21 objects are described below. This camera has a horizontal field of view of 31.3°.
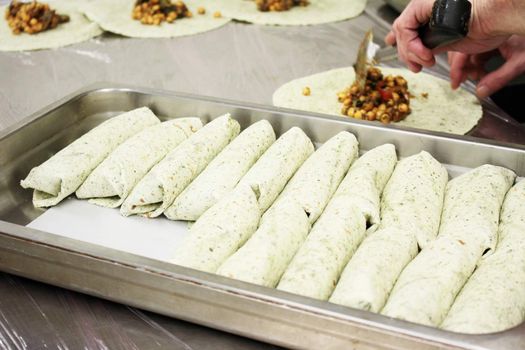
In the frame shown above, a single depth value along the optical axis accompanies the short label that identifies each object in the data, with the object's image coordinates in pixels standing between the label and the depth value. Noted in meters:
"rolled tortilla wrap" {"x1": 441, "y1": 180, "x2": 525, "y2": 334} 0.76
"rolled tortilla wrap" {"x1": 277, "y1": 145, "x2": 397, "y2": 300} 0.81
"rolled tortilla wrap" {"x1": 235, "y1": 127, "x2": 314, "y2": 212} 0.92
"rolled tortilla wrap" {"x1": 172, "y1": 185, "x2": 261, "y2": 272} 0.83
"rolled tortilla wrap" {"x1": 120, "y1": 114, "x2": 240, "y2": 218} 0.93
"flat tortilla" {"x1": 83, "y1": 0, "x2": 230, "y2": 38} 1.38
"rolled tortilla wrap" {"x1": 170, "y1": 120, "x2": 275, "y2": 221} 0.91
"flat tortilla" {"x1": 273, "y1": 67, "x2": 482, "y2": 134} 1.10
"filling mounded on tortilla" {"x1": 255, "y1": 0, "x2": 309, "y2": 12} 1.44
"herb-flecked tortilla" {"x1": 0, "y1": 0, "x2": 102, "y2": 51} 1.34
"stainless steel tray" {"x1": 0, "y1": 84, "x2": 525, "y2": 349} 0.70
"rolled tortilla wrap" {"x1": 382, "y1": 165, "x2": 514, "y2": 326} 0.78
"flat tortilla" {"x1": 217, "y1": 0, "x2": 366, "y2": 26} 1.42
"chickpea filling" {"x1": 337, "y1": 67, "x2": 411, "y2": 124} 1.08
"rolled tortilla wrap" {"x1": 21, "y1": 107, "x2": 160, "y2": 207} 0.94
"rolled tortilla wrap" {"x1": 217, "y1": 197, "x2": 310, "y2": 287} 0.81
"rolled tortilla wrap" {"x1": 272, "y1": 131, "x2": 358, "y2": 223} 0.90
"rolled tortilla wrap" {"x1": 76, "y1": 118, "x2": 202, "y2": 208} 0.94
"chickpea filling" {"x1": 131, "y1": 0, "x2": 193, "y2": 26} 1.41
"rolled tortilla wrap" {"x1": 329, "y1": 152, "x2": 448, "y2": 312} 0.79
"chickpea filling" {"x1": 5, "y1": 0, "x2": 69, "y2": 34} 1.38
